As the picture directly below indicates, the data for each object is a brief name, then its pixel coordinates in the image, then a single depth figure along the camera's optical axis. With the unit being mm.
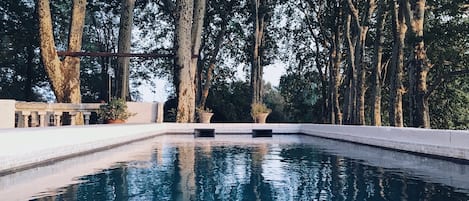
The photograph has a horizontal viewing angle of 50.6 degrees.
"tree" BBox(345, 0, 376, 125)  22578
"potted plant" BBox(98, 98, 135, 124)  17703
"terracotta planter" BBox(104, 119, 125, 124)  17953
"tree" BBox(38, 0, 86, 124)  18328
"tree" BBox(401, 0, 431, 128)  16781
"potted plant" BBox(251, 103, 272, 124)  24859
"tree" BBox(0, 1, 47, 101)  31891
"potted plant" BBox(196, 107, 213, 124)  24438
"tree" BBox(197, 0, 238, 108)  34250
